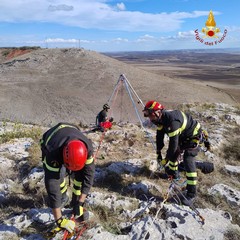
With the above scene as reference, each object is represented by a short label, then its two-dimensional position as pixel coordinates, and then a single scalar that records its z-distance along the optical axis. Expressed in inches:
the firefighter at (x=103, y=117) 460.1
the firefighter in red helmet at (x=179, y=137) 203.6
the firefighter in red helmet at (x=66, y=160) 139.9
